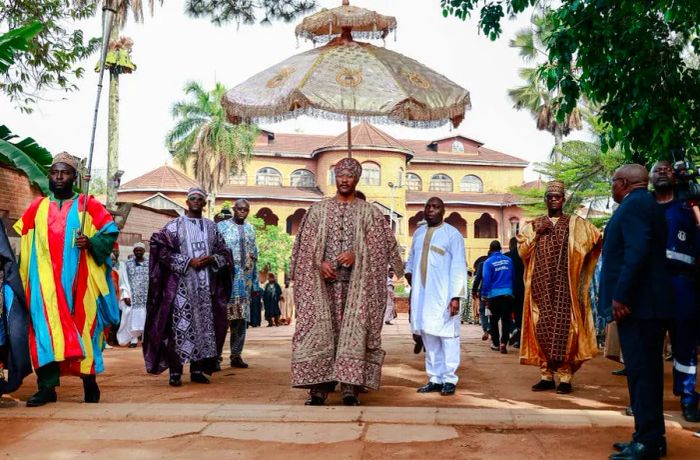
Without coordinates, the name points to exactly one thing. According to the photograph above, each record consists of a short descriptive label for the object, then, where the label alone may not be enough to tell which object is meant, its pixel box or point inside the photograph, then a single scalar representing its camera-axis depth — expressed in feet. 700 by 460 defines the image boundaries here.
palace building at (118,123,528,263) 160.45
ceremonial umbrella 25.58
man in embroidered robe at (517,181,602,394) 22.80
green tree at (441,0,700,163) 25.00
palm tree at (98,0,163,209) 75.72
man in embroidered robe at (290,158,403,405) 19.71
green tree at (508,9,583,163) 135.23
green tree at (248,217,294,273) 136.77
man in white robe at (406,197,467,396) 22.62
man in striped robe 18.84
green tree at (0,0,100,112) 50.01
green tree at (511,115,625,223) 75.65
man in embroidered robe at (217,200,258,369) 29.43
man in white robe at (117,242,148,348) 44.21
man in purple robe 24.14
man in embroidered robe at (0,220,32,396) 18.52
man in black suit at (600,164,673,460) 13.50
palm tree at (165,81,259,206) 132.67
